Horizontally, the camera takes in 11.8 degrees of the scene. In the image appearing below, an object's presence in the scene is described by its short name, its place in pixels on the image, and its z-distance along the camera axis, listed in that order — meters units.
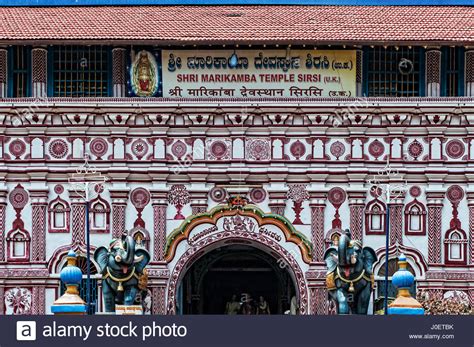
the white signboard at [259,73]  58.72
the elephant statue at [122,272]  55.84
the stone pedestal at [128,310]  55.22
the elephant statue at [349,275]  55.66
